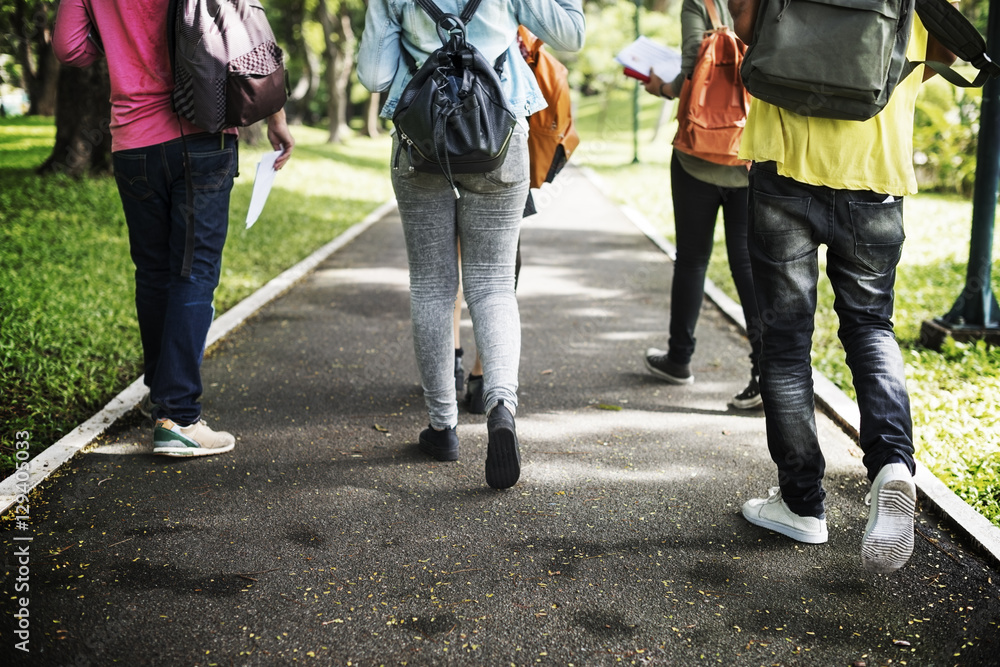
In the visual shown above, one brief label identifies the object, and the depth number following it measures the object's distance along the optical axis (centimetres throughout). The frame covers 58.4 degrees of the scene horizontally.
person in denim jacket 332
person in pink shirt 365
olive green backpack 270
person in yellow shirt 288
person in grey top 420
